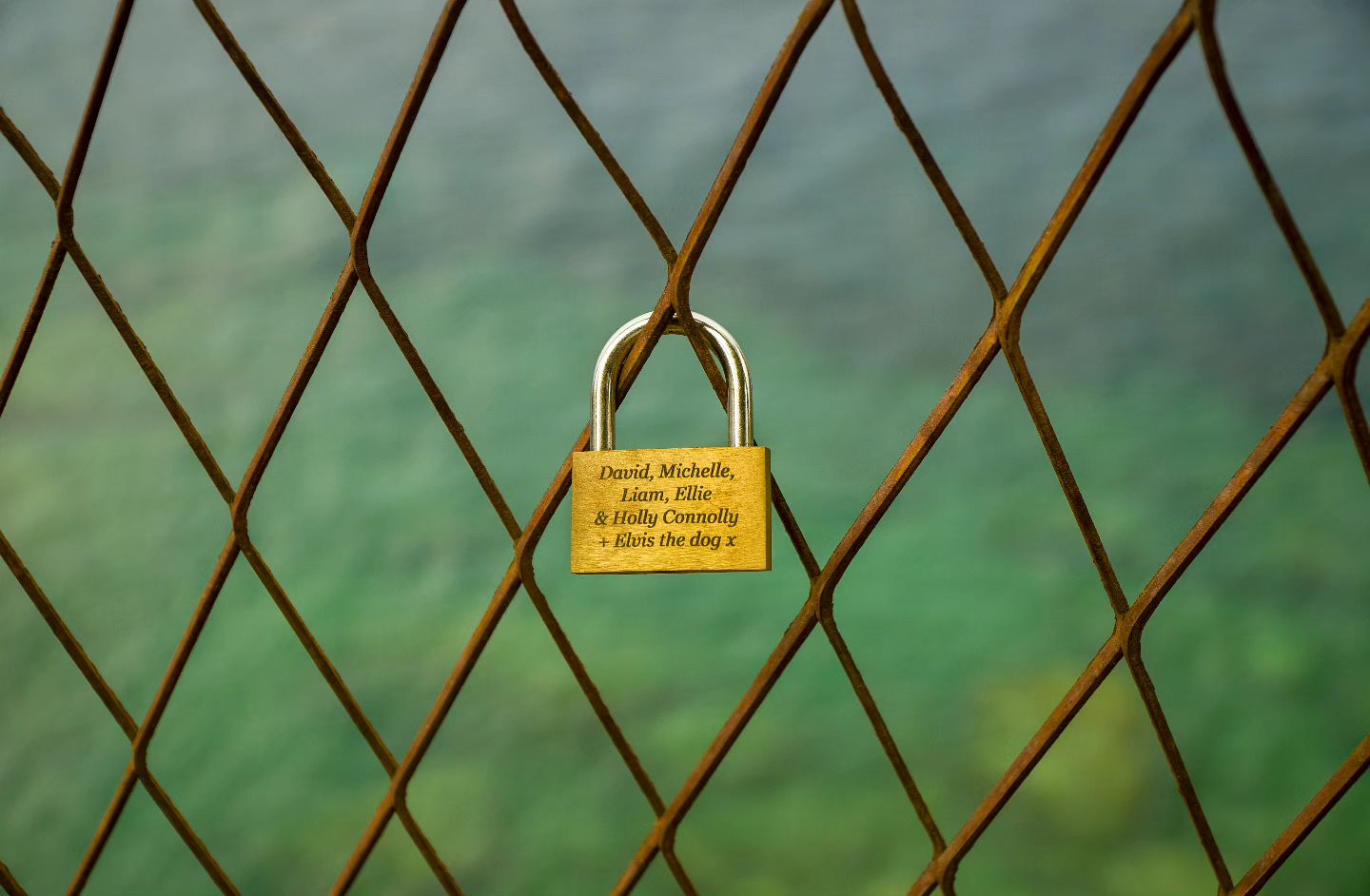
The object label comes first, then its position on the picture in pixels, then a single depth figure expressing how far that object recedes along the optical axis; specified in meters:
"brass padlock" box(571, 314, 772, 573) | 0.39
